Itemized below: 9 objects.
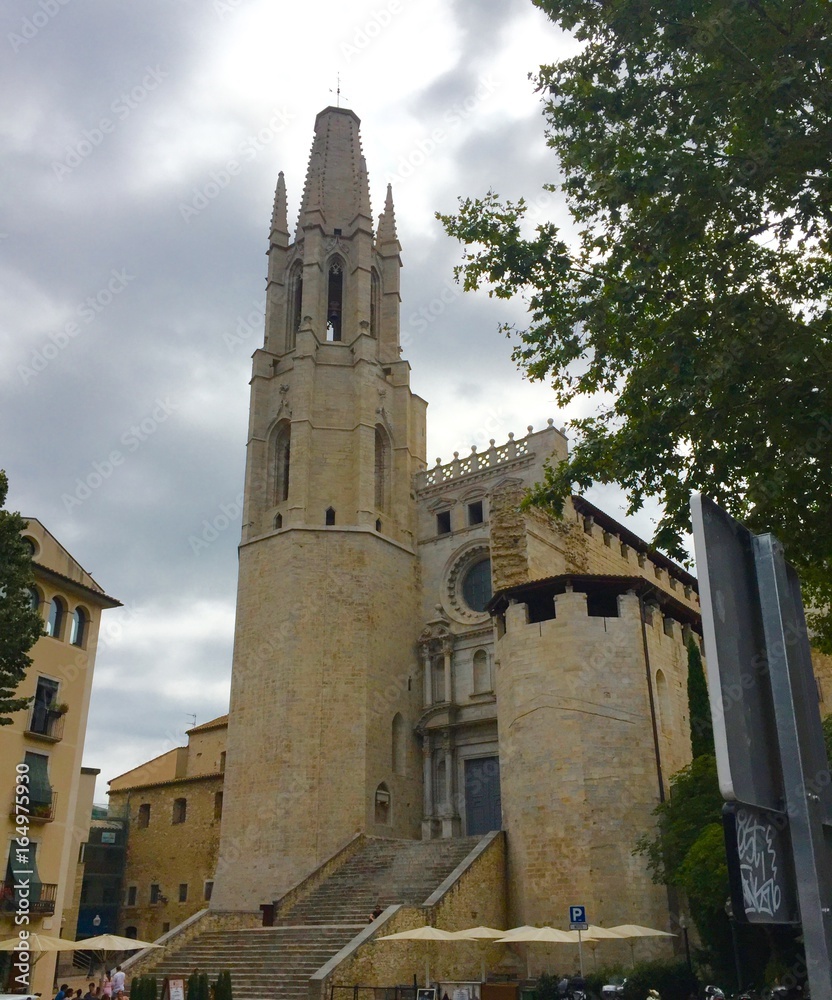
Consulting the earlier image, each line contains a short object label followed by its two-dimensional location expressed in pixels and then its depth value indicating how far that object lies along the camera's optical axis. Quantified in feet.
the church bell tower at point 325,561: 97.04
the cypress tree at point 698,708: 77.77
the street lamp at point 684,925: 72.54
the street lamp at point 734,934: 57.01
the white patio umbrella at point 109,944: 65.16
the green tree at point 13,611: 57.47
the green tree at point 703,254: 35.12
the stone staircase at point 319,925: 70.54
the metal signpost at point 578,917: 59.41
